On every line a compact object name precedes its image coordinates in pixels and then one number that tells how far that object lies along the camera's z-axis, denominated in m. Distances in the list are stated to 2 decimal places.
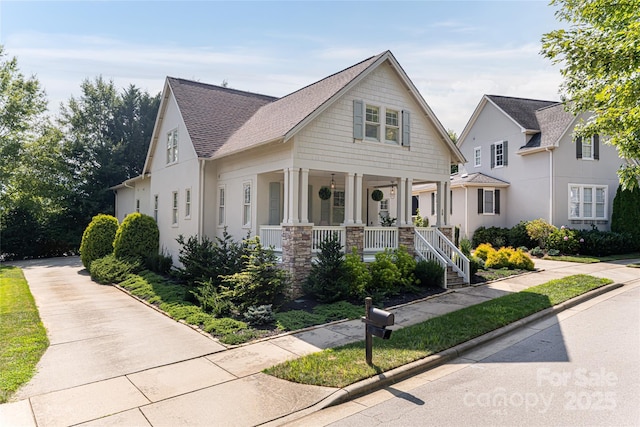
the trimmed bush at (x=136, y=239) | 17.23
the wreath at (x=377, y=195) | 16.94
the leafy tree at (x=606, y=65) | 9.61
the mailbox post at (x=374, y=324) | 6.13
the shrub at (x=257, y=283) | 10.02
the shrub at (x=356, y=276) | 11.24
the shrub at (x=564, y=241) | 19.94
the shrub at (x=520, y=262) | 15.85
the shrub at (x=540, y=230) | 21.09
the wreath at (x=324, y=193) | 15.61
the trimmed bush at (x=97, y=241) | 18.28
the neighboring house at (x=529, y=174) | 22.20
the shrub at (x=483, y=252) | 16.95
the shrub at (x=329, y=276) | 10.90
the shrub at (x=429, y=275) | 12.66
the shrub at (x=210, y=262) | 11.89
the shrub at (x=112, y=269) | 15.17
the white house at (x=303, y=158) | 12.45
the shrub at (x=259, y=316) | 9.05
